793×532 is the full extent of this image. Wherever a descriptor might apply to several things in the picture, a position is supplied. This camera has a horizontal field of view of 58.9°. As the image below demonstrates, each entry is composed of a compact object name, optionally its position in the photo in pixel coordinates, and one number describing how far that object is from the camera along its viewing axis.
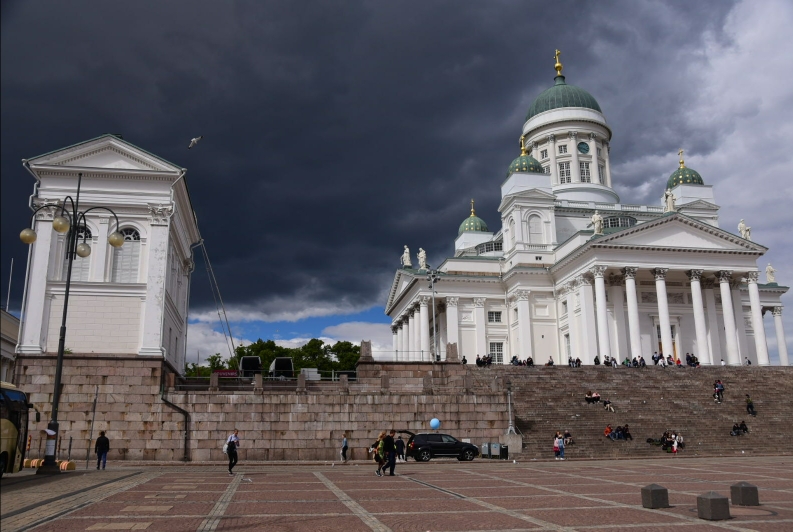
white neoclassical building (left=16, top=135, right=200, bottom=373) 34.91
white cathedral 54.97
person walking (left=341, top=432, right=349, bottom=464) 31.20
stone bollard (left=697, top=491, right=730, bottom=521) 11.79
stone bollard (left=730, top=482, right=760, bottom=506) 13.39
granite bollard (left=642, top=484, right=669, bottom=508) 13.28
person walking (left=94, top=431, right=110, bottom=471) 24.97
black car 31.27
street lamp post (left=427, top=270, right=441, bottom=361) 53.84
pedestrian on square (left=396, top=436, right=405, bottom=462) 29.68
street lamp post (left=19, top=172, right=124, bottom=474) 21.58
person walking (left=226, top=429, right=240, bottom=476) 23.48
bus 19.27
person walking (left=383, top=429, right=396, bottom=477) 22.58
